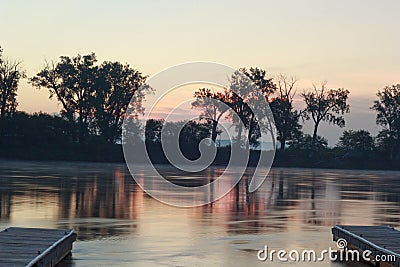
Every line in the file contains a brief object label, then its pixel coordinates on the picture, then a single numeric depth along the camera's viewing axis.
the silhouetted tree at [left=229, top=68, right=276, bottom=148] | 89.88
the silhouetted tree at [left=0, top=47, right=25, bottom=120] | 82.69
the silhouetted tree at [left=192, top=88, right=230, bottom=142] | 87.25
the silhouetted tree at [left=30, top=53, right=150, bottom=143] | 86.06
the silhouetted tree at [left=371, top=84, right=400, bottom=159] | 88.75
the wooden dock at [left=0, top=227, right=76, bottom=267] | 10.74
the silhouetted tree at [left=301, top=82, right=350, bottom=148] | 89.69
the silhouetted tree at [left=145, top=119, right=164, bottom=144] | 83.56
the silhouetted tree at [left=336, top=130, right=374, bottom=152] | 87.50
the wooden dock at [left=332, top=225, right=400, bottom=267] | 11.97
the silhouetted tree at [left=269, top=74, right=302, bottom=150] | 90.06
